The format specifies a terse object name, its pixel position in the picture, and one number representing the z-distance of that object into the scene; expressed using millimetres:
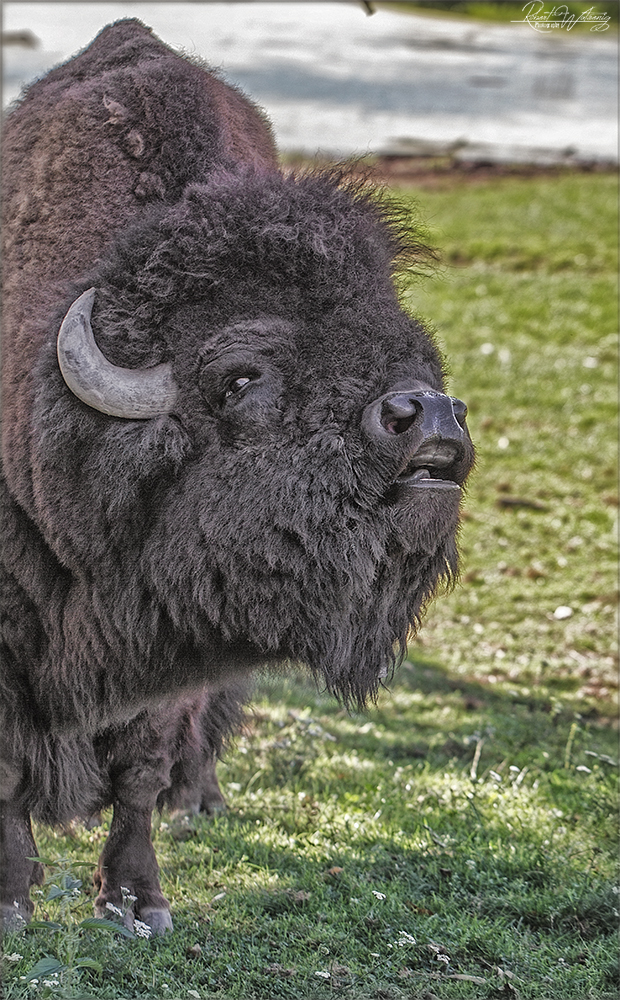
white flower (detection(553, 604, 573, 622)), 17125
